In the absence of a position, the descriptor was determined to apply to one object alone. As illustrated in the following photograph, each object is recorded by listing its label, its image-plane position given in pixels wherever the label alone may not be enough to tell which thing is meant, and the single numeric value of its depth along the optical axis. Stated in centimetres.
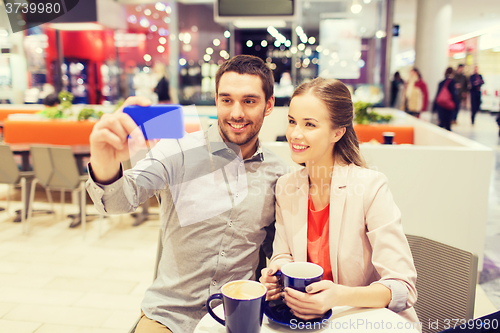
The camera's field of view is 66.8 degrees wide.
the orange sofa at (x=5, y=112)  693
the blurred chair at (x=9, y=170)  372
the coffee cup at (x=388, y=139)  336
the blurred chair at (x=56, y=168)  358
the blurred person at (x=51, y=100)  555
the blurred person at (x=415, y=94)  800
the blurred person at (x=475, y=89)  1070
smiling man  126
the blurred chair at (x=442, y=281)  129
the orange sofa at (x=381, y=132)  489
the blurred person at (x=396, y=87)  923
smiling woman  107
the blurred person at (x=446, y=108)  797
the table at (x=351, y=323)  91
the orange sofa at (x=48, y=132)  515
